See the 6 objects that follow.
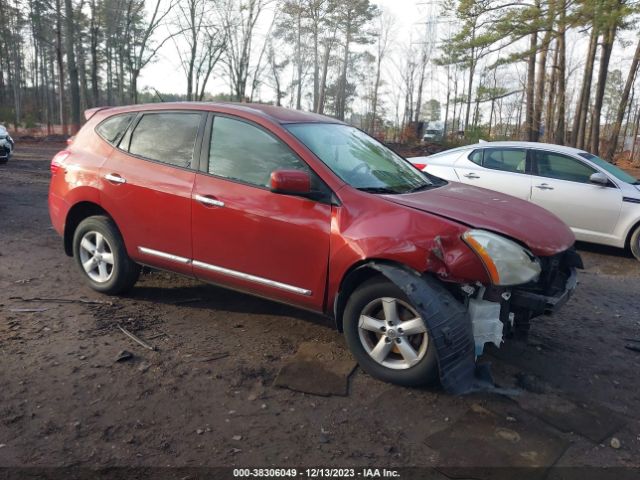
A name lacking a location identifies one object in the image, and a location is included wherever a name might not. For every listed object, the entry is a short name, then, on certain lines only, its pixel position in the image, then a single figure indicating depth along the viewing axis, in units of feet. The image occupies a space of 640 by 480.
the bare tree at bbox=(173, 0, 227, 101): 109.51
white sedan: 23.80
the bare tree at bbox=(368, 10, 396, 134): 148.72
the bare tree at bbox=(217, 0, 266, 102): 116.06
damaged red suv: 10.94
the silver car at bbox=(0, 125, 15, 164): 47.50
